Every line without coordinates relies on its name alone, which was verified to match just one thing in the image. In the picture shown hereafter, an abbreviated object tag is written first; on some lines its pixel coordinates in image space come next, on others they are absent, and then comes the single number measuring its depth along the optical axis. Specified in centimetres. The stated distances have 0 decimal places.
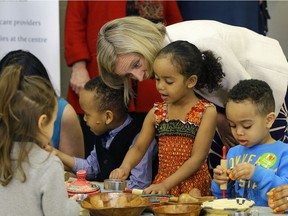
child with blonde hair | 301
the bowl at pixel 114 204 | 322
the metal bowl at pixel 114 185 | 387
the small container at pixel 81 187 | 378
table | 343
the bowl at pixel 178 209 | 326
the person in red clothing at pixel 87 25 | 613
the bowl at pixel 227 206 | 332
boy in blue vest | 467
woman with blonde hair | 450
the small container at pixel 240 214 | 327
